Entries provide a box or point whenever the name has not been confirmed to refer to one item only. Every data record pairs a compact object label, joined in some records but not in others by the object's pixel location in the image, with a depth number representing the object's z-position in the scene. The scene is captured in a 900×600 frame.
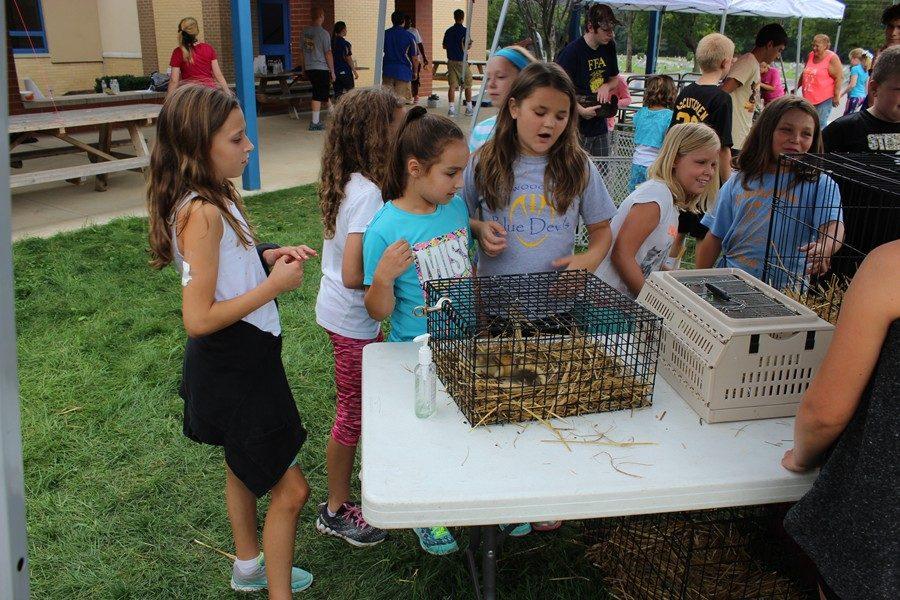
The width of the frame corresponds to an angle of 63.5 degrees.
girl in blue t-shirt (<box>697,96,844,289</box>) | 3.03
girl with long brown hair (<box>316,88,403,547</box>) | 2.69
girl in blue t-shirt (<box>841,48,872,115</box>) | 13.46
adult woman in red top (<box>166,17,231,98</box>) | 9.27
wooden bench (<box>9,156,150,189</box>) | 6.95
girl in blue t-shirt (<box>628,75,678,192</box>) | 5.87
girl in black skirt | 2.06
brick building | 14.89
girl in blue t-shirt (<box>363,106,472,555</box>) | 2.43
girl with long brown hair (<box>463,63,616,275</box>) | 2.71
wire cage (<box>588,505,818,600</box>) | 2.31
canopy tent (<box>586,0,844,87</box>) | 10.38
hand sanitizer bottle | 1.82
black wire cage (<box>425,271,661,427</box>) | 1.86
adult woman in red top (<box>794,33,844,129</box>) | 11.45
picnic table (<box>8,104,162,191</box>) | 7.16
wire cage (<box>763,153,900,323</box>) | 2.41
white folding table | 1.58
